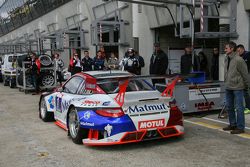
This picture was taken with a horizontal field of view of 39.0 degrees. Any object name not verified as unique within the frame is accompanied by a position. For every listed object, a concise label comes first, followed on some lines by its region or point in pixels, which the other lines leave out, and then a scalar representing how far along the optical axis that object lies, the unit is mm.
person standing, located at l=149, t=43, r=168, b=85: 11031
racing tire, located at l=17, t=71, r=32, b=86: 16609
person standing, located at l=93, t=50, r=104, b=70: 13452
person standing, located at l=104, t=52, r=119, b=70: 13297
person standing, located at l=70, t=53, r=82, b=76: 14633
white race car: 5828
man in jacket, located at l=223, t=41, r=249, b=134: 6738
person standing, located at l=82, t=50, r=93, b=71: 13914
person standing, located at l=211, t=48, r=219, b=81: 11500
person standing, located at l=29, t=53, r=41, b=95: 15695
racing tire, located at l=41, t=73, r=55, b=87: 16281
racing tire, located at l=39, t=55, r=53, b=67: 16328
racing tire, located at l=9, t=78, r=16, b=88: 19406
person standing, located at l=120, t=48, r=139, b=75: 11961
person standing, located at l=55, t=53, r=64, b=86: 17206
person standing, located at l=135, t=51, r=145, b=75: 12252
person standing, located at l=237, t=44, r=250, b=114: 8203
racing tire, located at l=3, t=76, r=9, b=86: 21019
